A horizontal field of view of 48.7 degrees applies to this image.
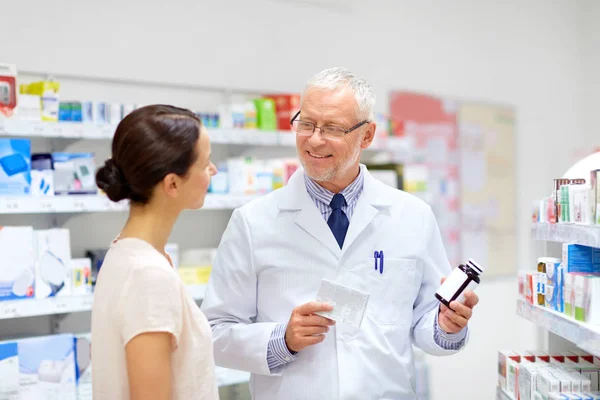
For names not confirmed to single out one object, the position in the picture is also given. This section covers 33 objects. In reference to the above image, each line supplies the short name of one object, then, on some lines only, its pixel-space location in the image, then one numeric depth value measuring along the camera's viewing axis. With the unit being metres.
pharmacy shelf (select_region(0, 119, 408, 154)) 3.20
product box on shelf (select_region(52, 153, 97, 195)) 3.38
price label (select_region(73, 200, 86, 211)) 3.34
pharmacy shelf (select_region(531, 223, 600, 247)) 1.91
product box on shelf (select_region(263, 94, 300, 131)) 4.17
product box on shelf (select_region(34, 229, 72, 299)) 3.26
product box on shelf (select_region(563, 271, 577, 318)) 2.03
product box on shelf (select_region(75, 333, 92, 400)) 3.40
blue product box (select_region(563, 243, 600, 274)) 2.10
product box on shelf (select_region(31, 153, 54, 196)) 3.29
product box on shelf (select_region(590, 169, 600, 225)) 1.92
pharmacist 2.16
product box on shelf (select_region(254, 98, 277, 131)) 4.09
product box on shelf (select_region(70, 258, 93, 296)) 3.37
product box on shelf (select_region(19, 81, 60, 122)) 3.34
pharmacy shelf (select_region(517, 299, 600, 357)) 1.83
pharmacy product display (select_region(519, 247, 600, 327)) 1.92
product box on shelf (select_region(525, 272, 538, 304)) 2.31
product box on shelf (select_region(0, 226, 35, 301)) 3.13
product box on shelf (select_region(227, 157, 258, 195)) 3.93
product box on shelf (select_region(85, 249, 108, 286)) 3.58
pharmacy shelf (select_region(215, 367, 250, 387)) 3.74
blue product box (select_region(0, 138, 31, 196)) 3.18
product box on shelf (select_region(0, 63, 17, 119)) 3.18
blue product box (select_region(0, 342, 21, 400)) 3.11
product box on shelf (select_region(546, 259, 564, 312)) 2.13
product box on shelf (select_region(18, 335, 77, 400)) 3.21
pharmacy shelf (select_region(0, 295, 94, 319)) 3.10
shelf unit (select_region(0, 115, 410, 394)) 3.15
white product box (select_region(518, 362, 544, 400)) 2.17
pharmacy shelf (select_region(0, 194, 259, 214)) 3.14
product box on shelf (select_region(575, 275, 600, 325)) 1.90
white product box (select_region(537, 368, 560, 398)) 2.05
